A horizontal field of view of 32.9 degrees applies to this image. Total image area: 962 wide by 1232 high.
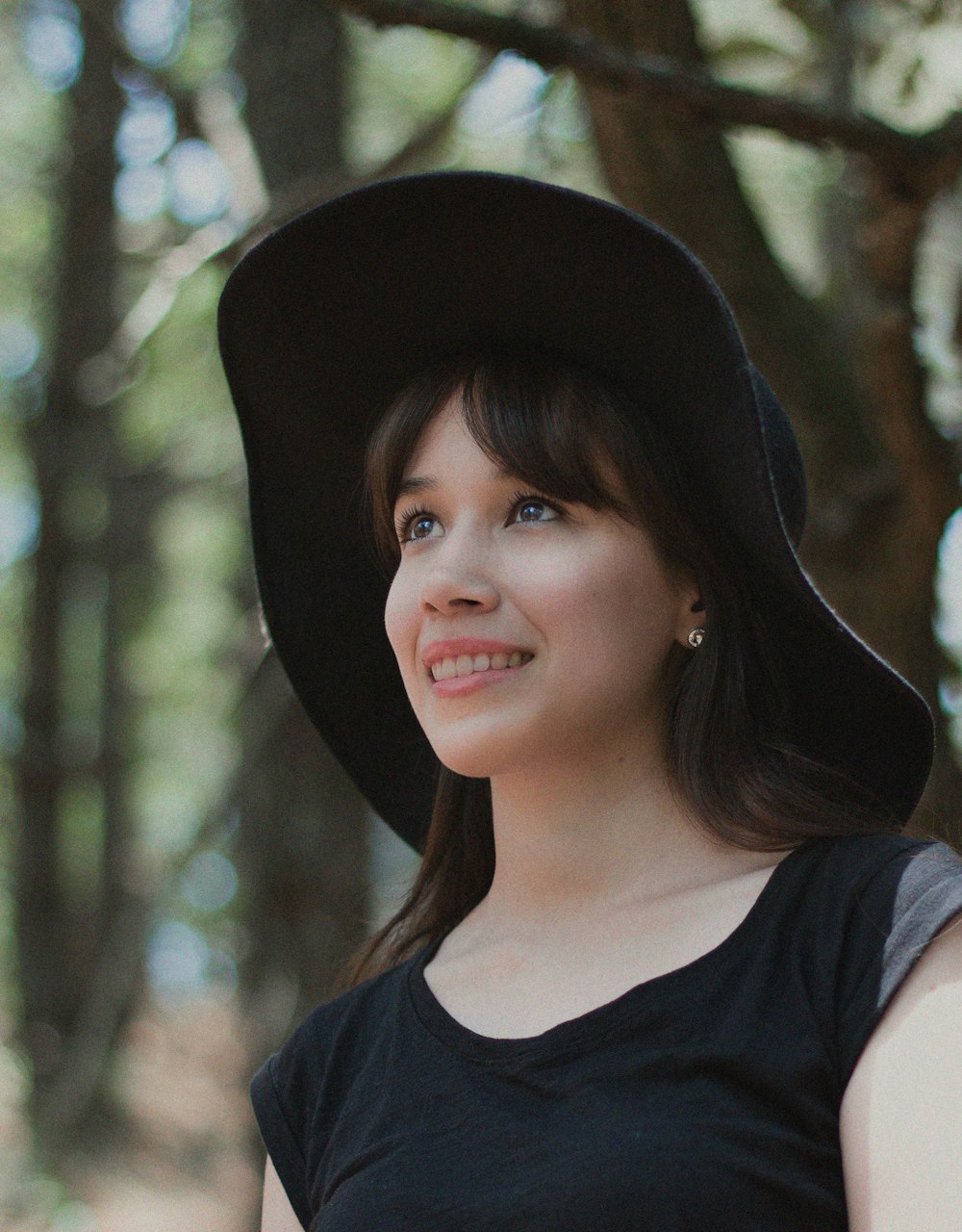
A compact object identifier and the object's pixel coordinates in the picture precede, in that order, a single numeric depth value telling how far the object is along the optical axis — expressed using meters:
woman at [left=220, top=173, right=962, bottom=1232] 1.78
